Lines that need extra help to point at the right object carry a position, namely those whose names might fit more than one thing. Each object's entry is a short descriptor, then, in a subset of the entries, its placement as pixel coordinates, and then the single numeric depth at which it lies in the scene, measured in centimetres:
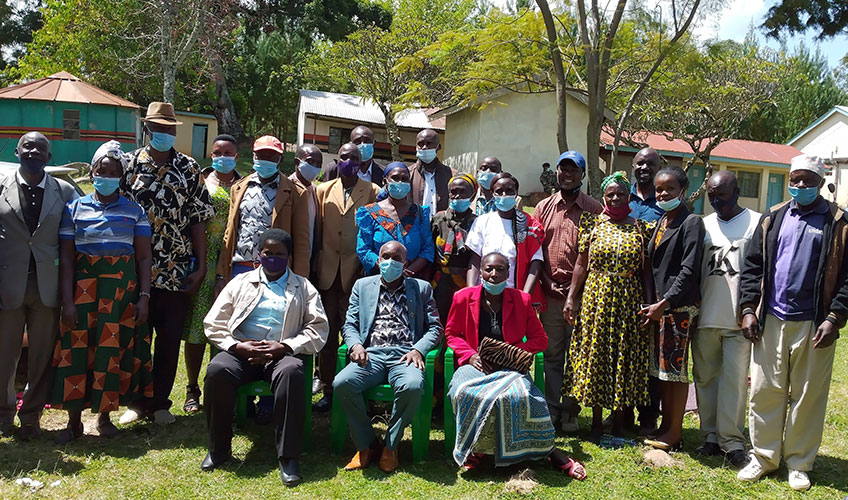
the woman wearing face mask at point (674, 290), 460
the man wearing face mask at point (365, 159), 656
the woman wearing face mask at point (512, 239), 514
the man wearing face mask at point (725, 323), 459
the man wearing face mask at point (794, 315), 420
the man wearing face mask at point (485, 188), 580
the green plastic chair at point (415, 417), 452
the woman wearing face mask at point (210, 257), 535
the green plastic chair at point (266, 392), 455
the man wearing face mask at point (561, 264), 519
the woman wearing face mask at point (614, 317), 475
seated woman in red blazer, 429
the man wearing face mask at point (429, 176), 628
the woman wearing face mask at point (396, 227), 535
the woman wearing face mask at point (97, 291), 469
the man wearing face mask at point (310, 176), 573
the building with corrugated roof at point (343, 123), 2648
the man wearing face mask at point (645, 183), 532
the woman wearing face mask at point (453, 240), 545
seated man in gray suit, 442
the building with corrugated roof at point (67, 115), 2208
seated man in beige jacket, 434
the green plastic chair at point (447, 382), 458
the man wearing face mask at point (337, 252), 563
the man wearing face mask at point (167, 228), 506
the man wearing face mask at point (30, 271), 465
